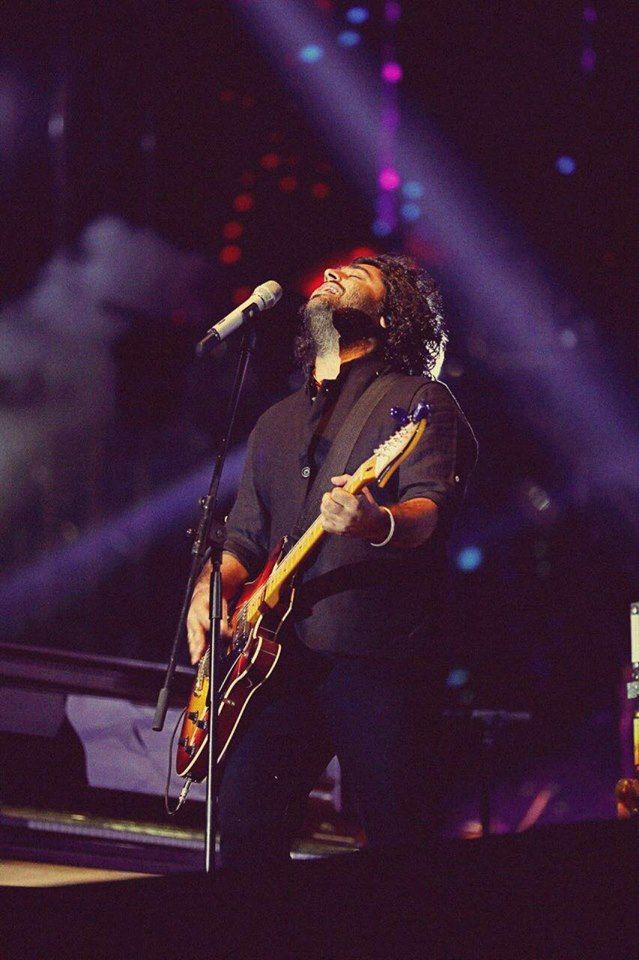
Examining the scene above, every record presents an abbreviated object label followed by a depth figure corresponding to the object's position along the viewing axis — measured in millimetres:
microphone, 5297
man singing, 4648
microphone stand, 4805
